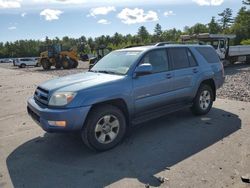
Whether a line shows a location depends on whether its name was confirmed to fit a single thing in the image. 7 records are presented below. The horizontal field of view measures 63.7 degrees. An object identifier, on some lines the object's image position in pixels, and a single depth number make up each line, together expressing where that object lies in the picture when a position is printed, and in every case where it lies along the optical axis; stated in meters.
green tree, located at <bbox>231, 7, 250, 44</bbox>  41.72
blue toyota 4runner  3.27
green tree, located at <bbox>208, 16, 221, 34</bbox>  54.64
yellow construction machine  20.66
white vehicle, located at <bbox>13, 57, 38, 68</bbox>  28.63
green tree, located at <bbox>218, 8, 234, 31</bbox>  62.33
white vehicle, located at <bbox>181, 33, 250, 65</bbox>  13.44
